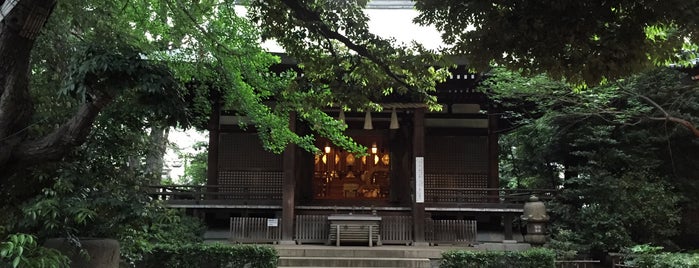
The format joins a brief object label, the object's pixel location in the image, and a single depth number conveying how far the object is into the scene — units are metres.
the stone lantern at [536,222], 11.69
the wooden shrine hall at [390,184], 12.79
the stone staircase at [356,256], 10.77
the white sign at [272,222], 12.65
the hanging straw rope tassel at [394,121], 13.45
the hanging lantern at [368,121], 13.58
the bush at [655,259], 8.79
